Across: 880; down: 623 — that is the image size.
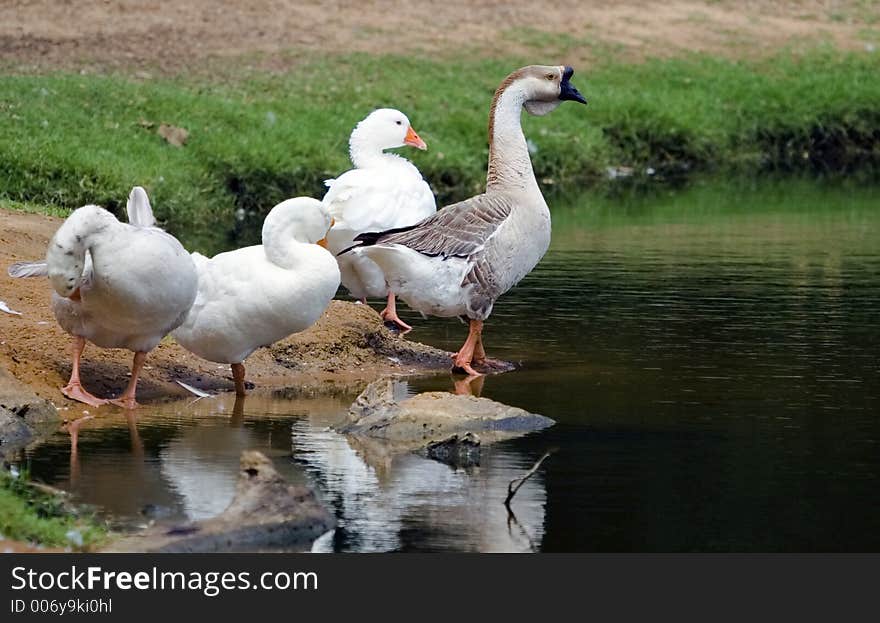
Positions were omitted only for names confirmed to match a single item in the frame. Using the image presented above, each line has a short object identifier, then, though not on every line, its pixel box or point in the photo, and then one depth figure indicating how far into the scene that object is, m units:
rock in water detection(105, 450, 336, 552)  12.72
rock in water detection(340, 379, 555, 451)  16.92
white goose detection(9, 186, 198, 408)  16.87
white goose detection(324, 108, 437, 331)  22.66
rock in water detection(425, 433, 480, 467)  16.16
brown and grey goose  20.06
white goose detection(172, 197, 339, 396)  17.98
